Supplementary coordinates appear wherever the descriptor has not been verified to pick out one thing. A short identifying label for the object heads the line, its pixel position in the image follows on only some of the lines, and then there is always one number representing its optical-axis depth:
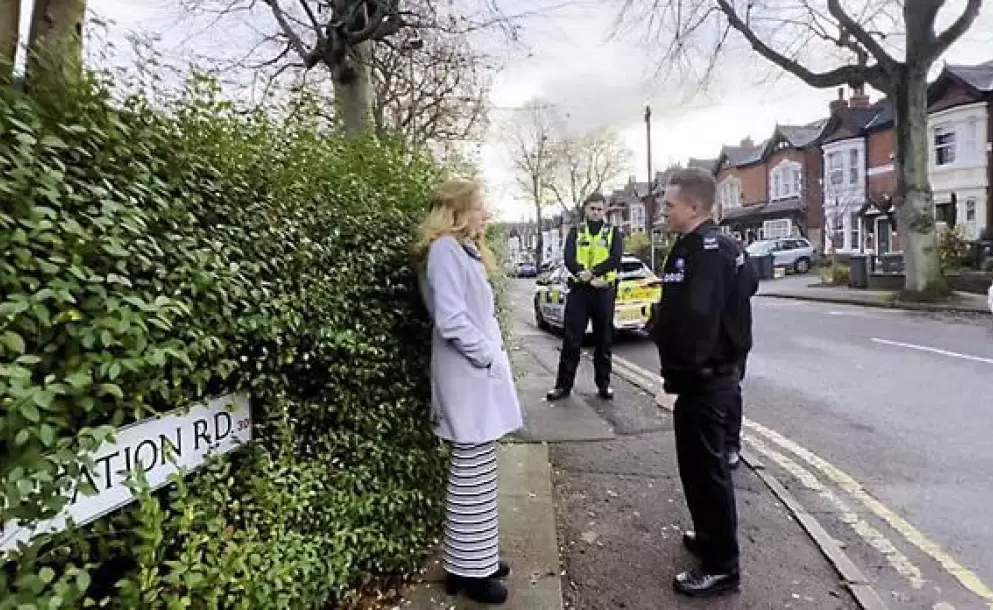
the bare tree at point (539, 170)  65.00
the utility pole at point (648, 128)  40.78
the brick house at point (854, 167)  37.62
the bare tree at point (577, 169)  65.06
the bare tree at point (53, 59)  1.83
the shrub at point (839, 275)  26.59
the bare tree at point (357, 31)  8.48
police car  12.32
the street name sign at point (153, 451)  1.68
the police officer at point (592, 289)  7.18
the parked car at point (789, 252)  37.41
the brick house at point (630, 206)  78.31
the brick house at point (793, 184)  44.66
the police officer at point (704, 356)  3.31
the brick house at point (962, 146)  30.64
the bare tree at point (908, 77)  18.08
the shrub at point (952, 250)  22.16
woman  3.10
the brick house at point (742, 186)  50.91
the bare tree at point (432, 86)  13.41
